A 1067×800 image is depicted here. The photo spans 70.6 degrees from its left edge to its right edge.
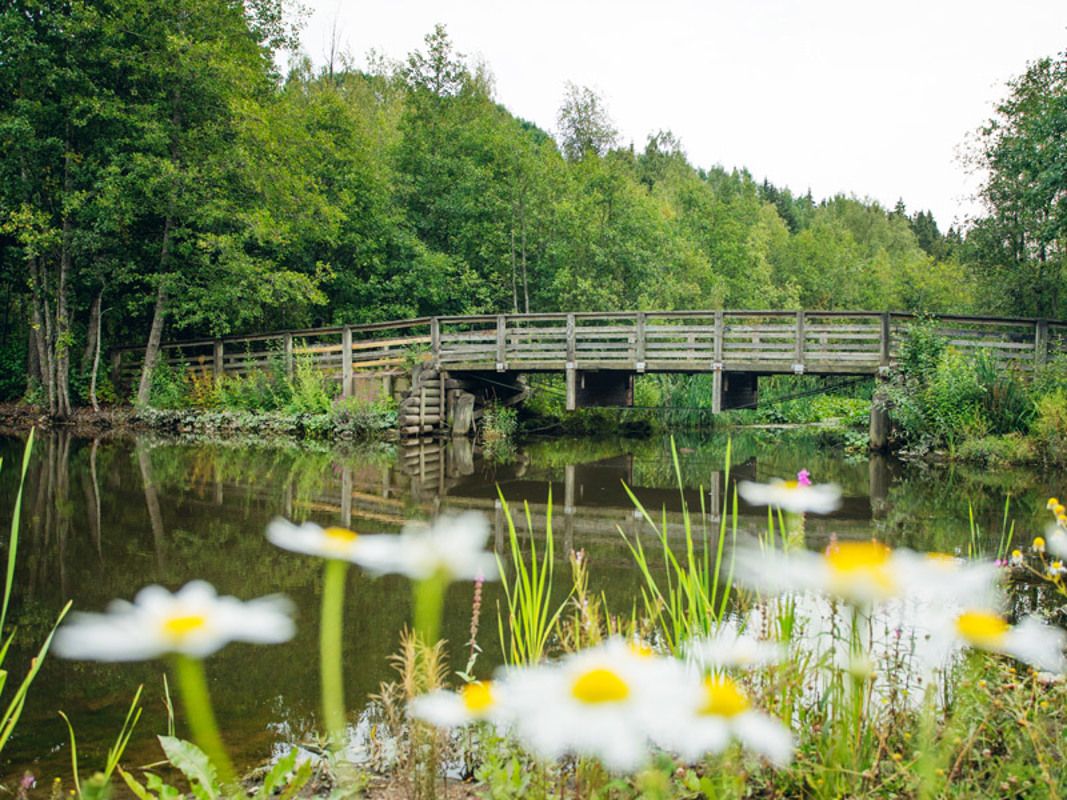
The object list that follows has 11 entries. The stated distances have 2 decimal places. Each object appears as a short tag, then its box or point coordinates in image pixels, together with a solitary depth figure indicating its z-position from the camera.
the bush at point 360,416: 15.52
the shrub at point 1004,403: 12.00
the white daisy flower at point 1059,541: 1.66
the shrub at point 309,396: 16.27
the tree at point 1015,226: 21.23
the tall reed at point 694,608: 1.72
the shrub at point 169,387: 17.91
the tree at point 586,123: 30.83
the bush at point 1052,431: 10.79
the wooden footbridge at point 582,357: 14.12
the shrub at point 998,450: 11.03
